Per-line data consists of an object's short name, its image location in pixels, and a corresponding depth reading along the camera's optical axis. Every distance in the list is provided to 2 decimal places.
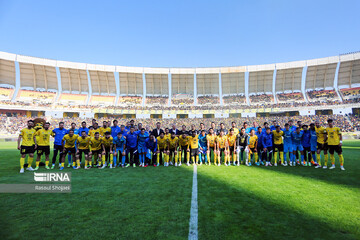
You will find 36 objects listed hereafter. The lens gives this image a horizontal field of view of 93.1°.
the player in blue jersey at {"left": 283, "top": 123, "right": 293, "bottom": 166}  8.14
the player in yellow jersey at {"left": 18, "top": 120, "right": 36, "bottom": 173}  6.89
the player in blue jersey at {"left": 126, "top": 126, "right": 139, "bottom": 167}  8.04
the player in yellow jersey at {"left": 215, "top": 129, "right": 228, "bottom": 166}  8.35
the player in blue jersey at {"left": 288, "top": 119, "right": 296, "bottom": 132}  8.35
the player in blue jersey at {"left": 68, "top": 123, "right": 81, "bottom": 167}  7.81
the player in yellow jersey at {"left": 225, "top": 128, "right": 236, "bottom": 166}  8.31
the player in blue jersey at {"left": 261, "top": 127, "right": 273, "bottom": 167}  8.05
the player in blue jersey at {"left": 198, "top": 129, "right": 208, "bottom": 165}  8.64
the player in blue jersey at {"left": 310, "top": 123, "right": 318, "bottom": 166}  7.86
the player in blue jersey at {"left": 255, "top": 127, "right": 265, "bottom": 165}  8.25
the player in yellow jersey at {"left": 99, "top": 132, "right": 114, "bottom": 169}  7.71
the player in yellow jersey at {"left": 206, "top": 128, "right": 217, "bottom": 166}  8.50
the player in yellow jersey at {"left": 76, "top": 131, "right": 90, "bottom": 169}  7.58
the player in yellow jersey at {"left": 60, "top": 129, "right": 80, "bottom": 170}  7.58
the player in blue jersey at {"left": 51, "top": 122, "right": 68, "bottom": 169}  7.79
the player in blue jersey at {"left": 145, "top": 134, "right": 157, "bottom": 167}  8.15
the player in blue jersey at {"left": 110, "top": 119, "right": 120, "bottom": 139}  8.77
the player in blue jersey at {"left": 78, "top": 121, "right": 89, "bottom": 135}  8.59
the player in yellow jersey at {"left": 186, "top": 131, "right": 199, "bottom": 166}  8.30
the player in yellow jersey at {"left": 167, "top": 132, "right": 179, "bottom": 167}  8.29
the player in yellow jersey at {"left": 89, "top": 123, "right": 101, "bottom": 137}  8.23
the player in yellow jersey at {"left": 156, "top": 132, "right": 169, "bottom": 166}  8.20
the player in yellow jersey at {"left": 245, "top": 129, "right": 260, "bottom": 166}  8.18
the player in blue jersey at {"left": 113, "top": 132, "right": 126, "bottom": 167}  7.82
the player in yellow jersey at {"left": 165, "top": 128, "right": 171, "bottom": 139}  8.35
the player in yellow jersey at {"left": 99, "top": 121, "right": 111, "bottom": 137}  8.50
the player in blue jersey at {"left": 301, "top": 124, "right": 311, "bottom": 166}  8.05
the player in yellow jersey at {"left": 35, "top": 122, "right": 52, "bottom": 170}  7.29
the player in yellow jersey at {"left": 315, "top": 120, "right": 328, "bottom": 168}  7.37
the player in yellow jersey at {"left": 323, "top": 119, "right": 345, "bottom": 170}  6.91
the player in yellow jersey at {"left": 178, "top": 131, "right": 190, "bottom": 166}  8.33
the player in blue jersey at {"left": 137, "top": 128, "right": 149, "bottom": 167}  8.09
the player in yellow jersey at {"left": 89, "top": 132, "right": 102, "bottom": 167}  7.69
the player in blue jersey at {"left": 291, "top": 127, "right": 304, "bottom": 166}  8.00
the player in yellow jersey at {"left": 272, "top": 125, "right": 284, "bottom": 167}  8.06
